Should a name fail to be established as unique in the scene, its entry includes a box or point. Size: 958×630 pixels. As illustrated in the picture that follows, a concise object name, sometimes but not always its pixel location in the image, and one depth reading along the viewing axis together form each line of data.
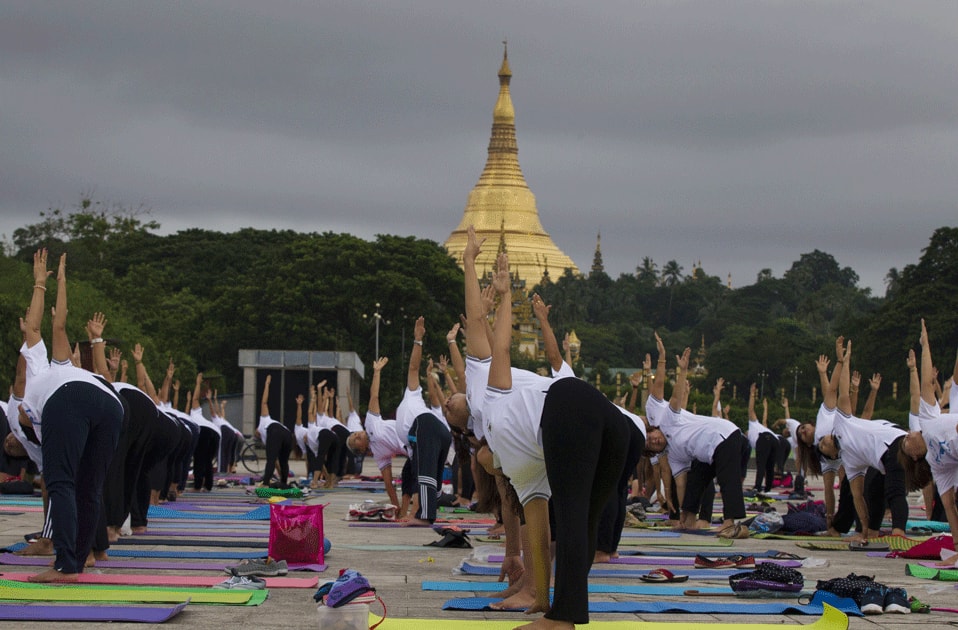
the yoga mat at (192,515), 16.82
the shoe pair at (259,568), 10.33
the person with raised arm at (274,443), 24.77
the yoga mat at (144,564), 10.80
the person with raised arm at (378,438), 18.11
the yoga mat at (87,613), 8.02
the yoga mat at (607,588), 9.97
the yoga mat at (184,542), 12.96
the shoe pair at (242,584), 9.65
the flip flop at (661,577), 10.59
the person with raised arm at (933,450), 12.02
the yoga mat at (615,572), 11.04
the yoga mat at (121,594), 8.77
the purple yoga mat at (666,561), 12.11
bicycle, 35.58
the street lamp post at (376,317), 56.37
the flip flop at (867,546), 13.96
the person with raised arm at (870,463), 14.44
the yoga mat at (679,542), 14.34
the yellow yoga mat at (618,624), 8.05
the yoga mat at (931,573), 11.00
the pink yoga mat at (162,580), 9.67
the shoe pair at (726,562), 11.71
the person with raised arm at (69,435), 9.66
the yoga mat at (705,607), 8.93
